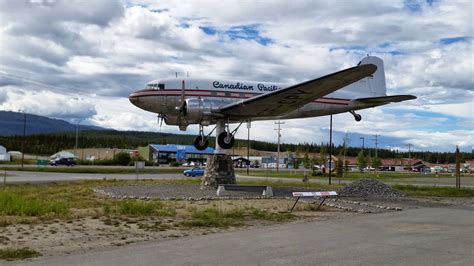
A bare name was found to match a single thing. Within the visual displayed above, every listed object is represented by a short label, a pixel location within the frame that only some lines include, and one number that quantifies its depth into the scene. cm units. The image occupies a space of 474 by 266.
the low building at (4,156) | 11348
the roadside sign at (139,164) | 4214
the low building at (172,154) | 12600
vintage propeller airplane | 2359
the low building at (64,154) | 11584
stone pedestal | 2844
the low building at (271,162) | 13362
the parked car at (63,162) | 9000
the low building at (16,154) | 12804
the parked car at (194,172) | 6296
